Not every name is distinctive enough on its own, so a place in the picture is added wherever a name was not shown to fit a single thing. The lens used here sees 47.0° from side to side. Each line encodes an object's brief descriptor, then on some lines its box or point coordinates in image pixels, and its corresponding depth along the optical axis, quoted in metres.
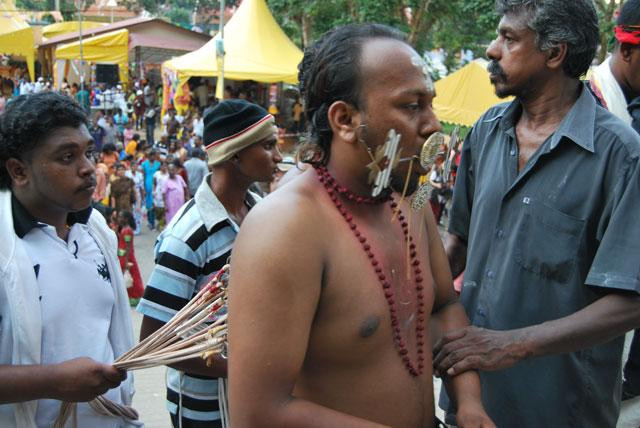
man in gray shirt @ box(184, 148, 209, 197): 12.08
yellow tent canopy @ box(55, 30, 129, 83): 21.42
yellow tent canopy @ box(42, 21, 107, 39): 38.62
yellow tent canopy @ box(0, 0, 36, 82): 22.14
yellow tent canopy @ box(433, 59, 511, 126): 15.60
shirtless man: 1.62
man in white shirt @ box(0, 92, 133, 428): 2.24
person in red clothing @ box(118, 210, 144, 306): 8.35
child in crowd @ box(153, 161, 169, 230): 12.30
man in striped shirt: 2.83
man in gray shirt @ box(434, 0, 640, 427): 2.24
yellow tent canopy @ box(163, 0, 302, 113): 19.23
